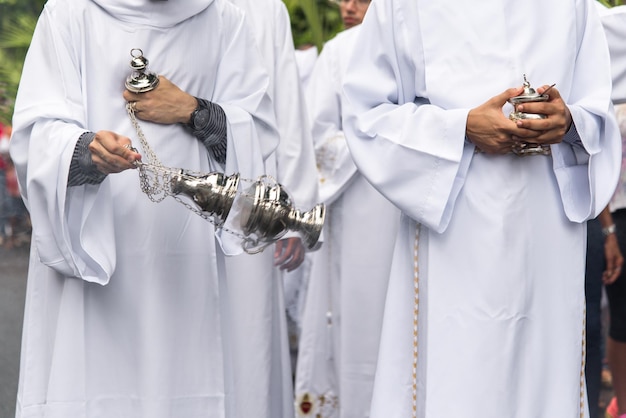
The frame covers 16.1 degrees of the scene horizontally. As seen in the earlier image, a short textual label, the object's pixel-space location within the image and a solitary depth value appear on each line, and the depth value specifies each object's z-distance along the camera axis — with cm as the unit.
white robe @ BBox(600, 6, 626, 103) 762
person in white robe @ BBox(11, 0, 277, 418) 651
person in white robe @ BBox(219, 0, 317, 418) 849
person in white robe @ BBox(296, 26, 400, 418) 1012
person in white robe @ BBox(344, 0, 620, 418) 675
